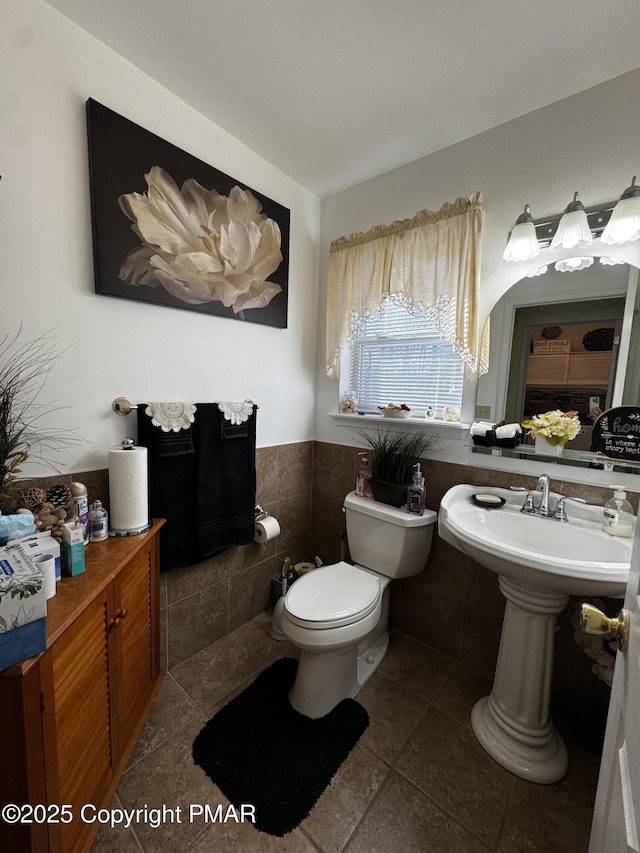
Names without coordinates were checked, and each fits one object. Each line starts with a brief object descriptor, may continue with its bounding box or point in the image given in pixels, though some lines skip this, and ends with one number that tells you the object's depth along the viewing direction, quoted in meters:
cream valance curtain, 1.53
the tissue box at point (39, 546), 0.86
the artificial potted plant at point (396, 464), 1.66
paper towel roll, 1.22
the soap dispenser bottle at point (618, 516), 1.16
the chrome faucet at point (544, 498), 1.33
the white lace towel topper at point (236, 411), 1.59
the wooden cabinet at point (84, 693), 0.69
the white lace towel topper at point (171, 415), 1.37
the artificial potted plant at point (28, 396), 1.09
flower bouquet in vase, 1.35
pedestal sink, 1.14
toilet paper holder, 1.82
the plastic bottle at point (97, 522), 1.16
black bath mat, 1.11
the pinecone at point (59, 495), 1.11
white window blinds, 1.79
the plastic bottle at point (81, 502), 1.09
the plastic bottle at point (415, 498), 1.59
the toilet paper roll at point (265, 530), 1.77
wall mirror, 1.27
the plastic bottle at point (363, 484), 1.79
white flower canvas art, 1.23
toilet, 1.31
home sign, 1.22
